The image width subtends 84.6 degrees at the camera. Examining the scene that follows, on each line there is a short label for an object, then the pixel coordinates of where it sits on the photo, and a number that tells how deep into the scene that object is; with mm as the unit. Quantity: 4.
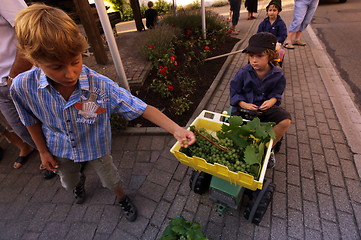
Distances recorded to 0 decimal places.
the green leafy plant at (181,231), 1501
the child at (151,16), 7953
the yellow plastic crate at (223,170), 1329
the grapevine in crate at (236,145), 1445
